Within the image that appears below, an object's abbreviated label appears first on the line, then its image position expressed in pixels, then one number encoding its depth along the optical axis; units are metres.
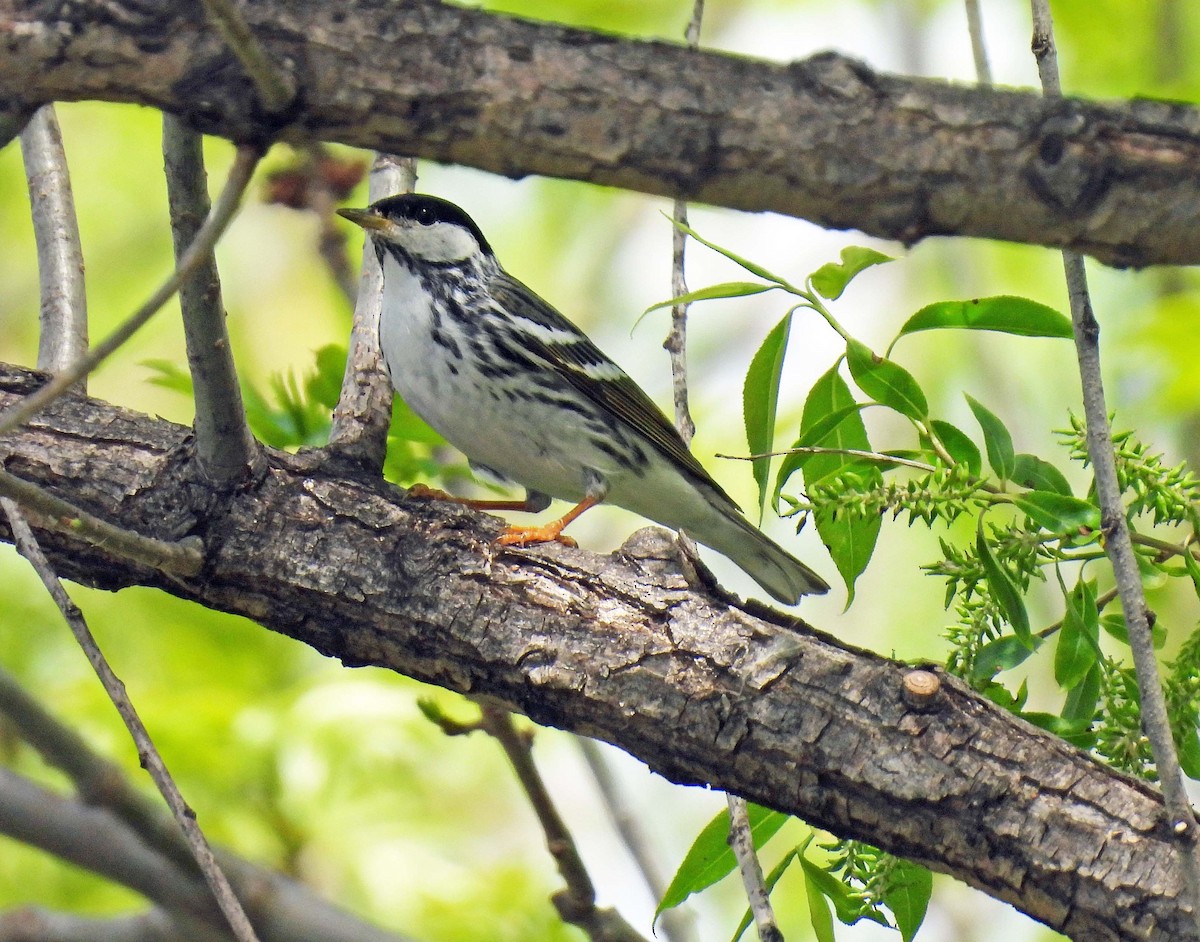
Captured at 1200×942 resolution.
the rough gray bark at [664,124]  3.82
